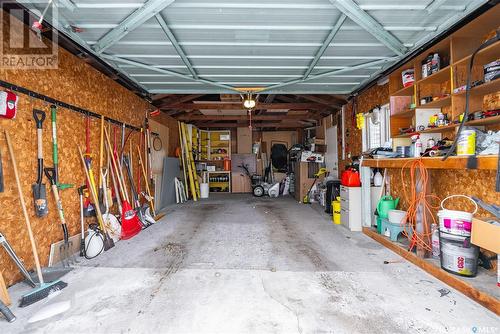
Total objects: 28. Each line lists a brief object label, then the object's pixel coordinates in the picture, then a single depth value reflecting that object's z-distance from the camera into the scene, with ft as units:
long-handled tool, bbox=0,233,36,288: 6.28
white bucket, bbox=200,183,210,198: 24.86
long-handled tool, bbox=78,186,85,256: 9.21
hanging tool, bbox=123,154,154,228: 13.21
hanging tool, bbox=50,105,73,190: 8.32
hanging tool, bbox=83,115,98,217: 9.81
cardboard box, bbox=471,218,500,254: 5.65
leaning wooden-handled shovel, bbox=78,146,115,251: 9.79
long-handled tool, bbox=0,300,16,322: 5.35
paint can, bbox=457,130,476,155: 6.42
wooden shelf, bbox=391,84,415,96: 10.08
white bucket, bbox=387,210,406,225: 9.80
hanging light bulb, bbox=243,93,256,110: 13.39
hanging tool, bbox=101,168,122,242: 10.53
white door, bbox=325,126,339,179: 19.47
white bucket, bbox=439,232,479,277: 6.64
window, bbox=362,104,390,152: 12.54
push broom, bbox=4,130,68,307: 6.21
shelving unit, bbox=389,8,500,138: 6.87
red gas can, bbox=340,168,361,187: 12.41
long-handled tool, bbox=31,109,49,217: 7.52
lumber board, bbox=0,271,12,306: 5.95
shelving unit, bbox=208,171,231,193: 29.27
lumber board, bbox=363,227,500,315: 5.63
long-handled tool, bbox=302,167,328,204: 20.90
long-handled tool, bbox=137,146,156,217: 14.78
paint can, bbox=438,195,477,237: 6.64
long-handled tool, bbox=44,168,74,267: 8.14
